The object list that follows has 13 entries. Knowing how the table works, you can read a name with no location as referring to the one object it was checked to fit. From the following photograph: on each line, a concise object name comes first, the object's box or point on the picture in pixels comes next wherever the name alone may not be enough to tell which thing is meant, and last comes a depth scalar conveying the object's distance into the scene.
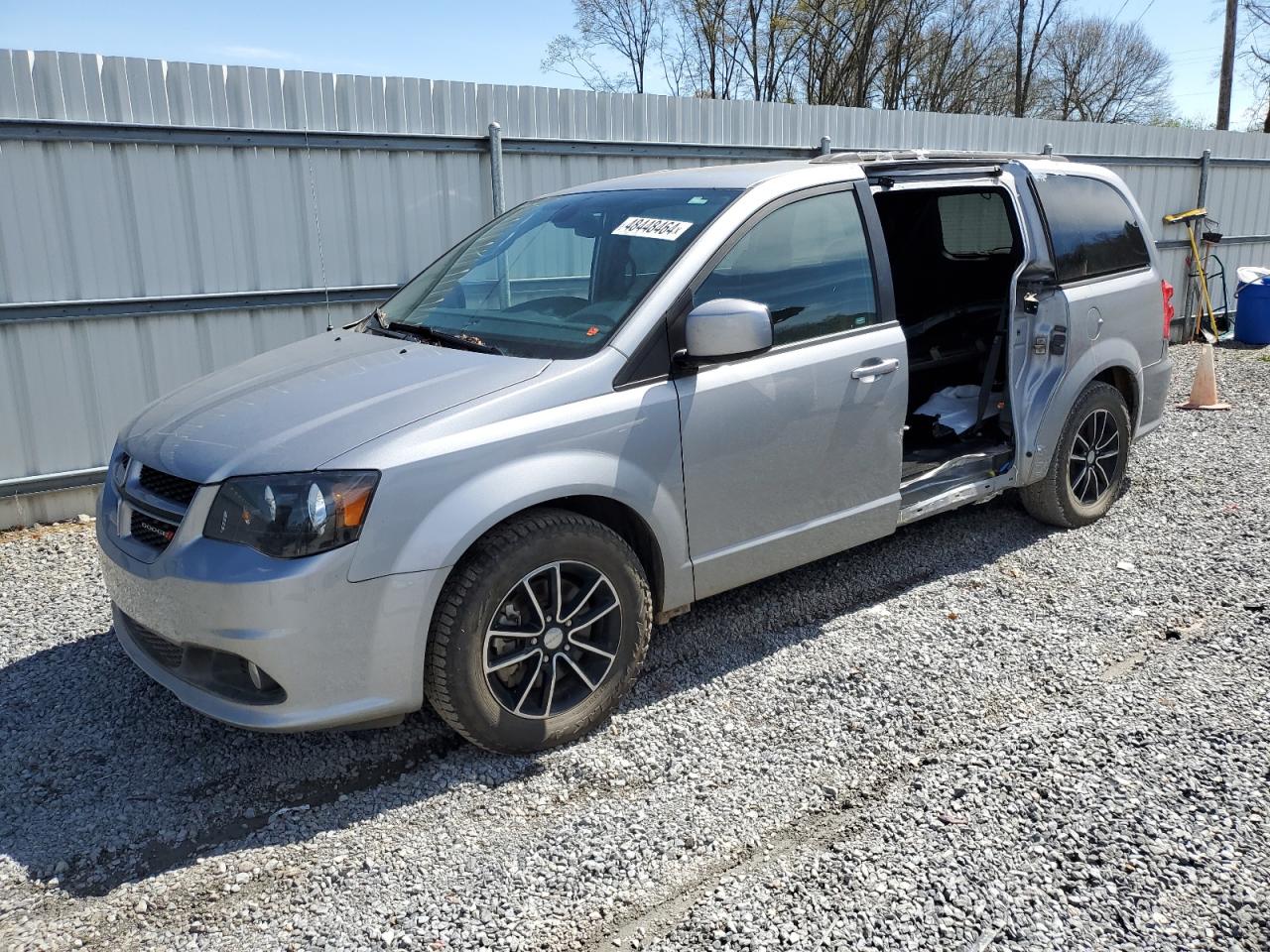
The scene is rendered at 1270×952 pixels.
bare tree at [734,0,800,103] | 33.66
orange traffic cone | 8.92
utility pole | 25.38
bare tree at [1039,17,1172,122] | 43.84
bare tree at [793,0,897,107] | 32.19
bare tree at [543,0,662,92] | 38.75
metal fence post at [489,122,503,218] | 7.56
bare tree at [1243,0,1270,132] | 24.45
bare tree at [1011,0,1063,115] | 37.34
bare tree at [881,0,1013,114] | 34.16
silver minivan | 2.98
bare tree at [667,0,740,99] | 35.22
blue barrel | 12.48
